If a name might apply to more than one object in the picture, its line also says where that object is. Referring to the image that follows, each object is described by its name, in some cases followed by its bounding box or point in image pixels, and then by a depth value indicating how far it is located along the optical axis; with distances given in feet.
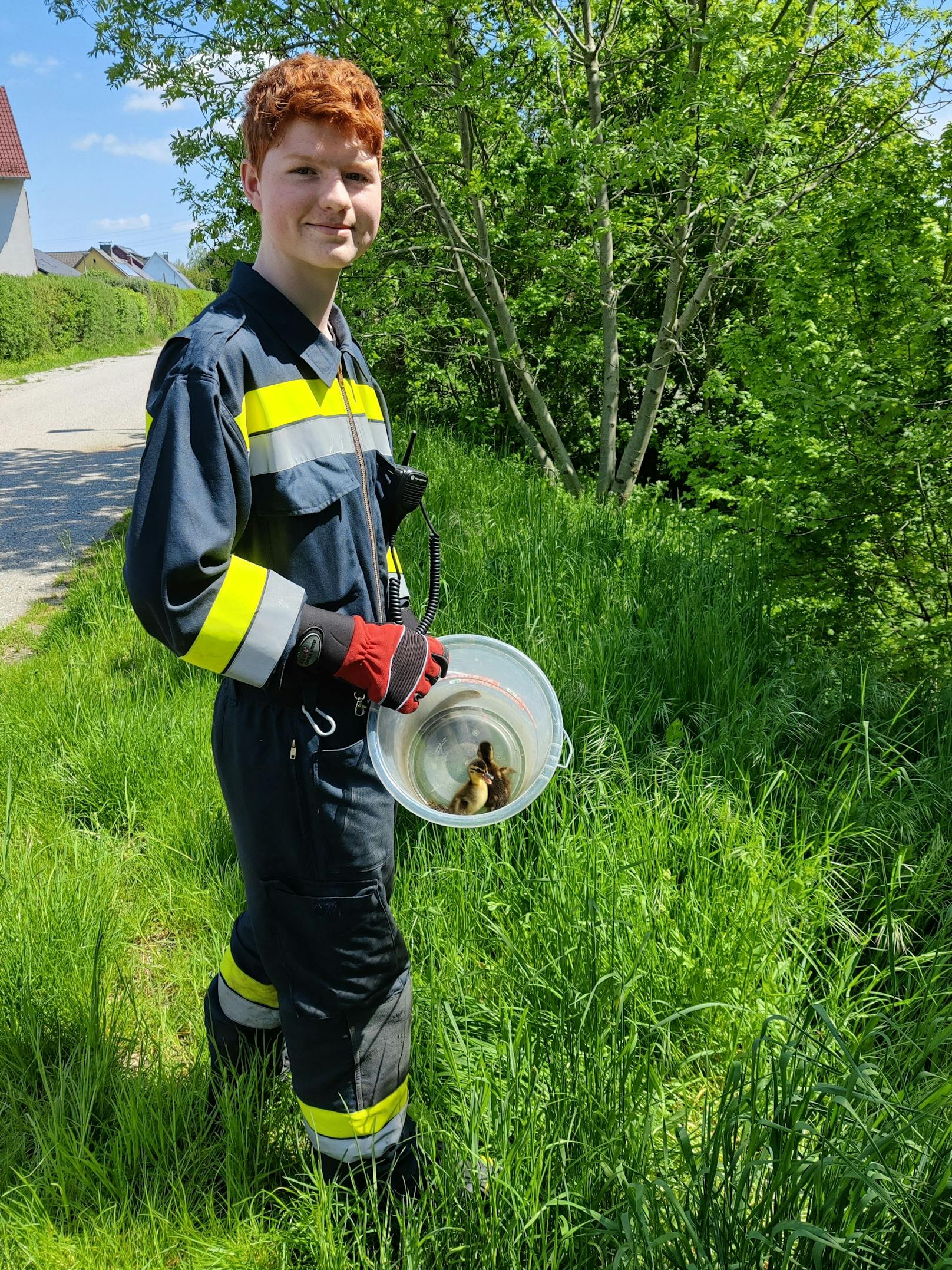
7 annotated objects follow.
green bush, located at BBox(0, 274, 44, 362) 72.84
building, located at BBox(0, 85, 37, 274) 120.06
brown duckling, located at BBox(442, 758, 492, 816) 6.28
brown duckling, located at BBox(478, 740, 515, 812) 6.40
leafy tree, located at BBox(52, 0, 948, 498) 17.21
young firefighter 4.72
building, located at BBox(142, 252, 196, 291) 278.15
